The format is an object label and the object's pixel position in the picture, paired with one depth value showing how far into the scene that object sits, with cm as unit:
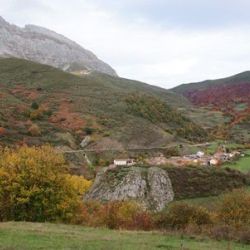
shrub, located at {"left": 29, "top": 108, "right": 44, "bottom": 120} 12642
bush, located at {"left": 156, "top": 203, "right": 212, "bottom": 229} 3897
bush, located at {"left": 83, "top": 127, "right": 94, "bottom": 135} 12369
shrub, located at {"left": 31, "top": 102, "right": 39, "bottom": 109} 13575
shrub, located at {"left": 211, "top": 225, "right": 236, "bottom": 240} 2691
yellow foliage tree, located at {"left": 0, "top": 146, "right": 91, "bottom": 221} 4100
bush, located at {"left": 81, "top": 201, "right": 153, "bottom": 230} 3831
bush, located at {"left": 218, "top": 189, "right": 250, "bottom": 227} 4166
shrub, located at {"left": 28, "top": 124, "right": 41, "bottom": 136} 11419
